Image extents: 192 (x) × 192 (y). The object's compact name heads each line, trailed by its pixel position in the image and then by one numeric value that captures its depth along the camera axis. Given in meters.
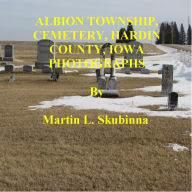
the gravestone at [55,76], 18.80
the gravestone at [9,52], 35.06
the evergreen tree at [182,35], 118.56
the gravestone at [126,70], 24.22
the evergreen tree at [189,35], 118.56
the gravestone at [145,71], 24.19
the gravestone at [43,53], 26.83
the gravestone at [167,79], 12.95
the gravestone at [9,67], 24.50
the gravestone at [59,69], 22.87
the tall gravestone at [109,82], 12.41
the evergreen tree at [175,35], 111.88
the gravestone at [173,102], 9.12
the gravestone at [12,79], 18.62
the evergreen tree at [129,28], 71.69
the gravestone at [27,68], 24.19
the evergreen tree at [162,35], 116.75
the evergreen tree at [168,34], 113.62
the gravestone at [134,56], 27.55
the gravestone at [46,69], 23.34
